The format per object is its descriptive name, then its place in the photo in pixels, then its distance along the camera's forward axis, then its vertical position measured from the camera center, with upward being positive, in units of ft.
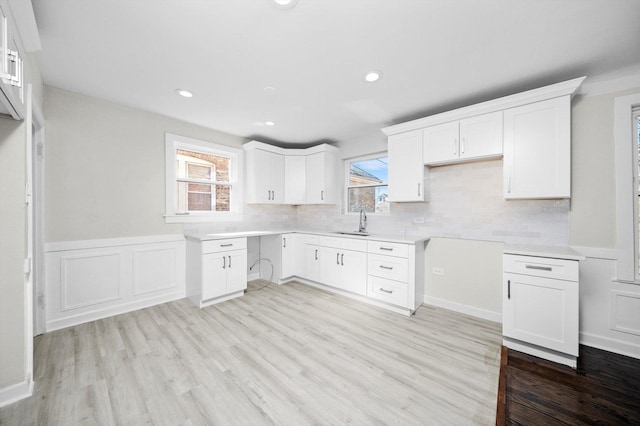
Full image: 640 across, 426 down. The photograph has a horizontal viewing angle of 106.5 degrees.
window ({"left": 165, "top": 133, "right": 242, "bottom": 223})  10.89 +1.64
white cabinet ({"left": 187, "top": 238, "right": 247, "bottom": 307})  10.09 -2.55
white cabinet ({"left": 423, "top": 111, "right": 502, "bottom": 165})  8.21 +2.68
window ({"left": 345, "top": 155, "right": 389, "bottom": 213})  12.70 +1.56
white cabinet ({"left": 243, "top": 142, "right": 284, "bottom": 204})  13.32 +2.14
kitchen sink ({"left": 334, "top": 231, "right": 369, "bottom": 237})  12.10 -1.09
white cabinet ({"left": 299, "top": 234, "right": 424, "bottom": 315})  9.45 -2.54
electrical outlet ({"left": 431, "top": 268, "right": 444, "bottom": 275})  10.23 -2.51
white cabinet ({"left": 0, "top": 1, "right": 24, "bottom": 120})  3.84 +2.52
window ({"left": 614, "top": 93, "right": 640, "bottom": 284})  6.89 +0.75
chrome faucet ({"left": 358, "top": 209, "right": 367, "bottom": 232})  12.79 -0.53
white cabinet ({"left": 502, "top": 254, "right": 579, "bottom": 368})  6.38 -2.64
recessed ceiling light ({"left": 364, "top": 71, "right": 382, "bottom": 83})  7.18 +4.19
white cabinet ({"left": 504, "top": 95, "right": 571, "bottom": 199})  7.13 +1.98
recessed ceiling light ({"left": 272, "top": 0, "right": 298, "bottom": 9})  4.66 +4.13
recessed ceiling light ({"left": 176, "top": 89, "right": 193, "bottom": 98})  8.34 +4.24
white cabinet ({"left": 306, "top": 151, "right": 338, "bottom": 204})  13.85 +2.09
